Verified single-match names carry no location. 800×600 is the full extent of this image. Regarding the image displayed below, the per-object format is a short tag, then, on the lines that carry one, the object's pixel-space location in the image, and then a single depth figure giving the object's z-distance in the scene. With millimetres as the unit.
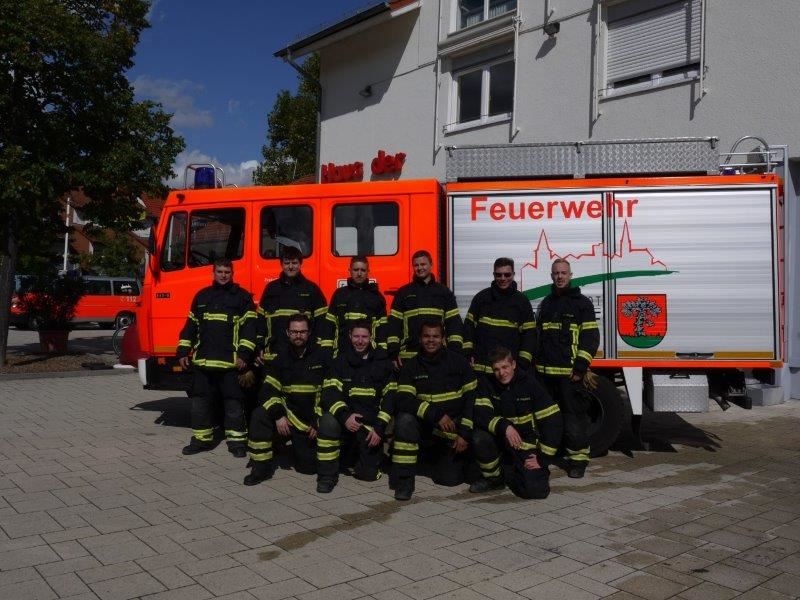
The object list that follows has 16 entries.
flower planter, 15039
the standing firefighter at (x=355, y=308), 6277
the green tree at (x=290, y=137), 28781
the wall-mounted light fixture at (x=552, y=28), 12594
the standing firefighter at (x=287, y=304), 6355
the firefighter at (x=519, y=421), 5414
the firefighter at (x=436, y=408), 5500
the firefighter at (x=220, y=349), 6555
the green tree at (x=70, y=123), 11305
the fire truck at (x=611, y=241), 6309
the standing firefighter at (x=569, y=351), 6000
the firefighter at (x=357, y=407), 5613
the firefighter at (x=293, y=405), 5793
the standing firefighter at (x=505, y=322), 6074
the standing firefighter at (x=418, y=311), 6109
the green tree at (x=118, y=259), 33906
